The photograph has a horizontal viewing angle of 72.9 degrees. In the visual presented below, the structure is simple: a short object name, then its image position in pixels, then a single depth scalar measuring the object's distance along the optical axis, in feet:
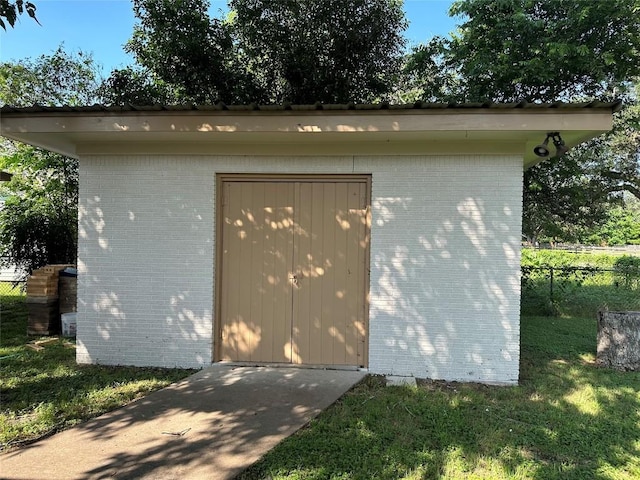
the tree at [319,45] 32.68
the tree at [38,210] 30.27
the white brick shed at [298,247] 15.67
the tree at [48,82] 36.09
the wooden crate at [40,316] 22.45
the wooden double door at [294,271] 16.55
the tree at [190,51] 32.37
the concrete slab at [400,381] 14.96
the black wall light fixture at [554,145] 14.60
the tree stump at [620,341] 17.47
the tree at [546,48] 25.31
